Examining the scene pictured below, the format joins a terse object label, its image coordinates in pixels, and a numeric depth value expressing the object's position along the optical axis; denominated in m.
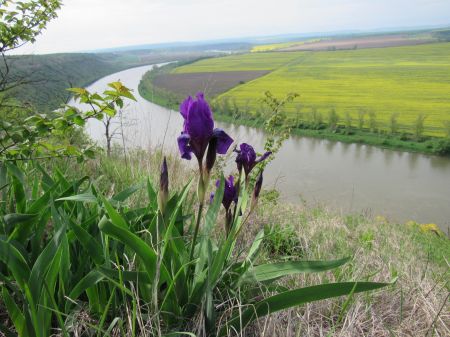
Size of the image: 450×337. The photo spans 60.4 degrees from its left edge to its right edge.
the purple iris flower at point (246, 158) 0.50
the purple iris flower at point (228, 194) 0.55
